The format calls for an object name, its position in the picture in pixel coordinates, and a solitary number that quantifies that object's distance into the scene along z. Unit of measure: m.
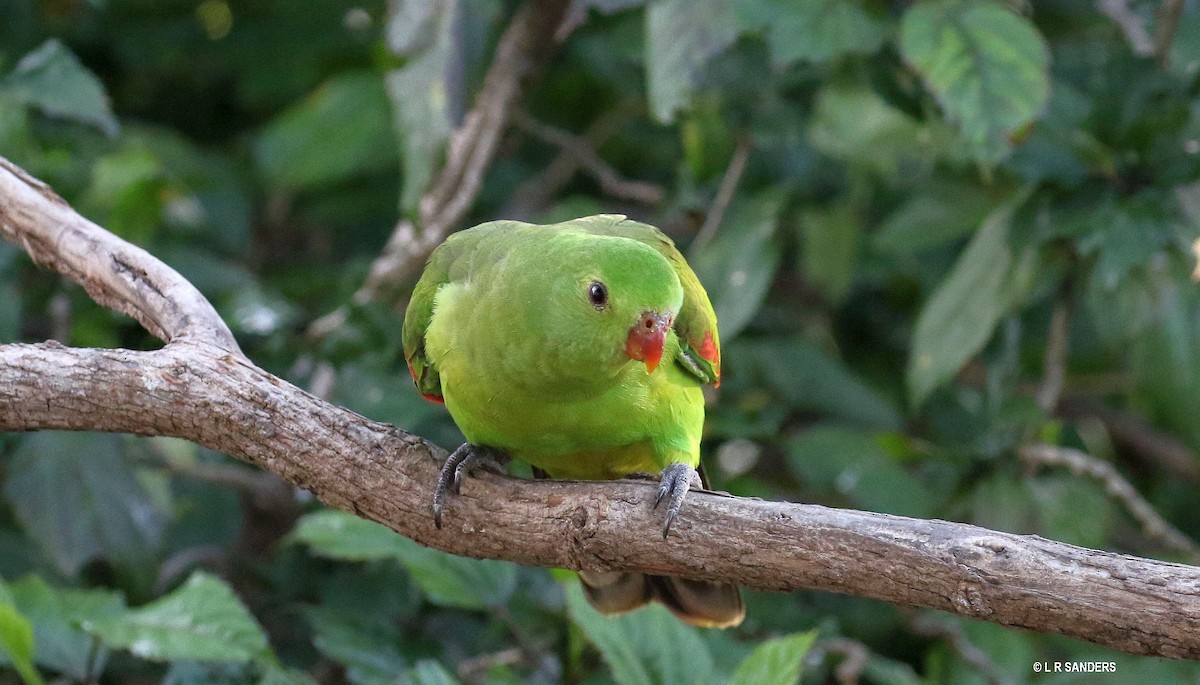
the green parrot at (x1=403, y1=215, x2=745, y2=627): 4.73
